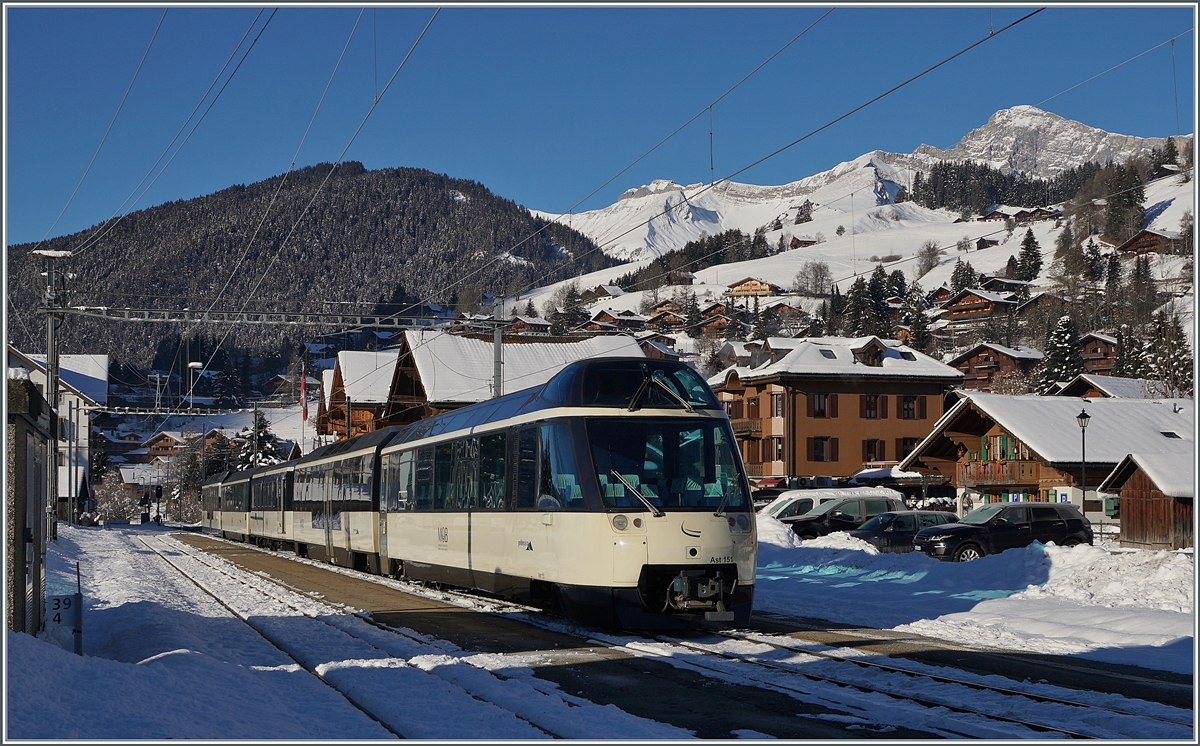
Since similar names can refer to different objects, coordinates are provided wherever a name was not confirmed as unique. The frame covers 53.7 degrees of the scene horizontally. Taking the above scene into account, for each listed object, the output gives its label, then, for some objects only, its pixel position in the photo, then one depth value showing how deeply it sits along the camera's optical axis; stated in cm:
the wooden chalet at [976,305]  16125
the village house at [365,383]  7438
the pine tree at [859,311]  14455
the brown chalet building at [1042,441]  4641
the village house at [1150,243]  15738
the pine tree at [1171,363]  7306
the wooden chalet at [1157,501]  3284
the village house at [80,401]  7344
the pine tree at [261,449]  10162
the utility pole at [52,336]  3531
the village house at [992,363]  11288
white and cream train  1420
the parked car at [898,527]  3184
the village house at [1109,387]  7112
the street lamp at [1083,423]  3944
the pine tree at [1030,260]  18688
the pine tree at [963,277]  18500
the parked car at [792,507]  4356
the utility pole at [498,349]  3428
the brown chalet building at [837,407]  7025
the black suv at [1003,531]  2756
